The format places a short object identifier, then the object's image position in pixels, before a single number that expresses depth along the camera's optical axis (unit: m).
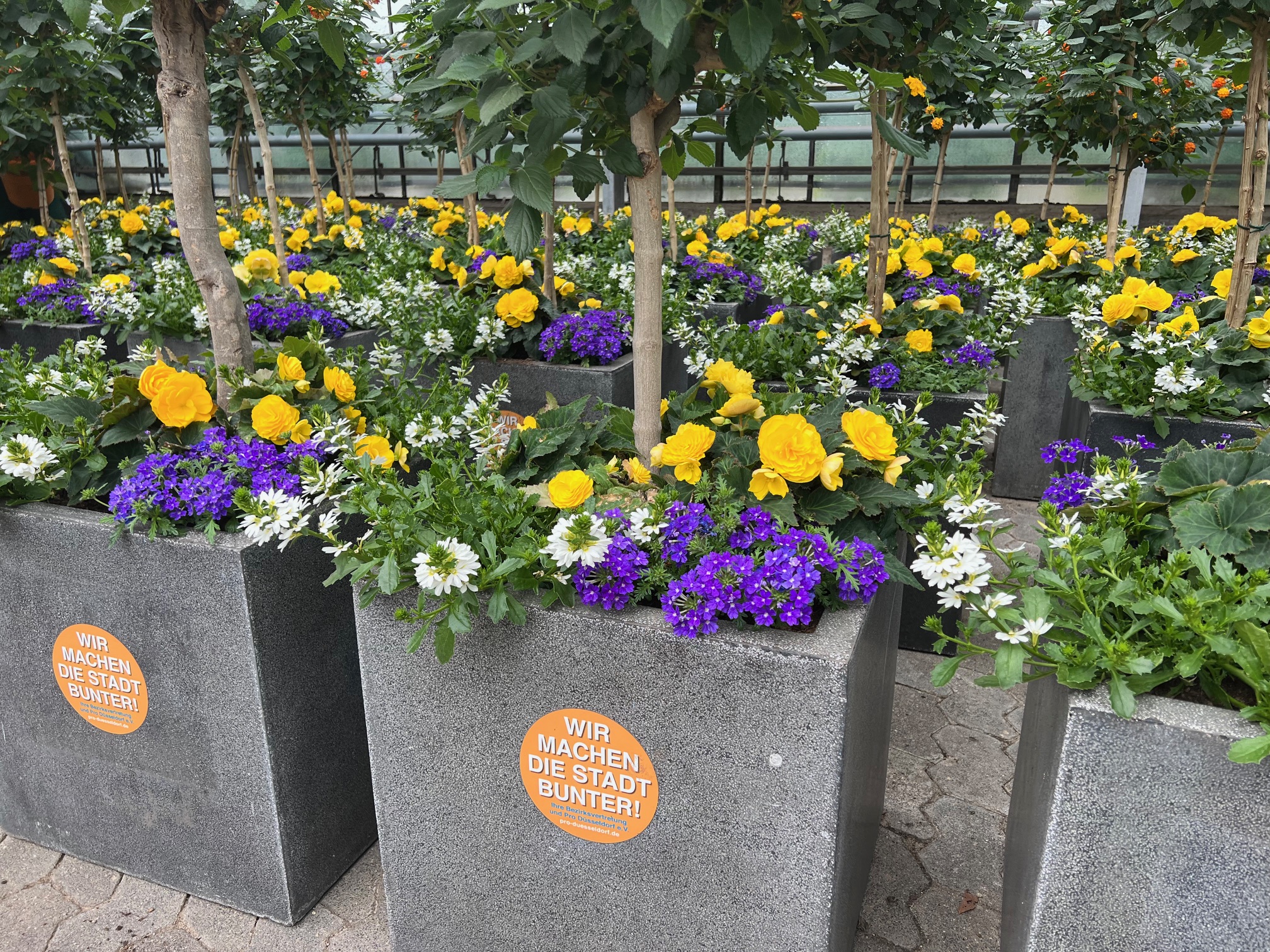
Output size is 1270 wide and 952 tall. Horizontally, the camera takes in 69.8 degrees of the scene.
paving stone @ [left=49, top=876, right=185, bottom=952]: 1.83
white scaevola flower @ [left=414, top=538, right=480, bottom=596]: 1.30
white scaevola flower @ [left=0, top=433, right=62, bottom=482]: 1.65
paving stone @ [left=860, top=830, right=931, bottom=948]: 1.84
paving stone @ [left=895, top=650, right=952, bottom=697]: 2.73
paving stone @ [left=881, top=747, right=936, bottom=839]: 2.16
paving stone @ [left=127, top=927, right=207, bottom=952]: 1.82
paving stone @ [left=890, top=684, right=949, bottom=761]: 2.45
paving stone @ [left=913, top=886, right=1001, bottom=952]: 1.81
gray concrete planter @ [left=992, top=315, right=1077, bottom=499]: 3.96
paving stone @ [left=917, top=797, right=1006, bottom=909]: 1.98
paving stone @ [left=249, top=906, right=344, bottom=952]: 1.82
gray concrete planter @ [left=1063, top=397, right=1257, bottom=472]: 2.41
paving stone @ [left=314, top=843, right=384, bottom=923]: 1.90
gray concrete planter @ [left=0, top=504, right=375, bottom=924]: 1.67
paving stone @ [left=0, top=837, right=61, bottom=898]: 2.00
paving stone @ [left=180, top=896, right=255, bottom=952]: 1.83
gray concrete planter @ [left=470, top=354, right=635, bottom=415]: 3.03
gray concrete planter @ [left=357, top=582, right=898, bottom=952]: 1.31
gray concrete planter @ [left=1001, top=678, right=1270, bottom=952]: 1.06
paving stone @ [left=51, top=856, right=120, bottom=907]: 1.95
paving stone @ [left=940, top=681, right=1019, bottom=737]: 2.55
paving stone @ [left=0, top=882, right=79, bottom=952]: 1.83
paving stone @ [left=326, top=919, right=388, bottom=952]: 1.82
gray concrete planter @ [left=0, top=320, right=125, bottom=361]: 4.02
